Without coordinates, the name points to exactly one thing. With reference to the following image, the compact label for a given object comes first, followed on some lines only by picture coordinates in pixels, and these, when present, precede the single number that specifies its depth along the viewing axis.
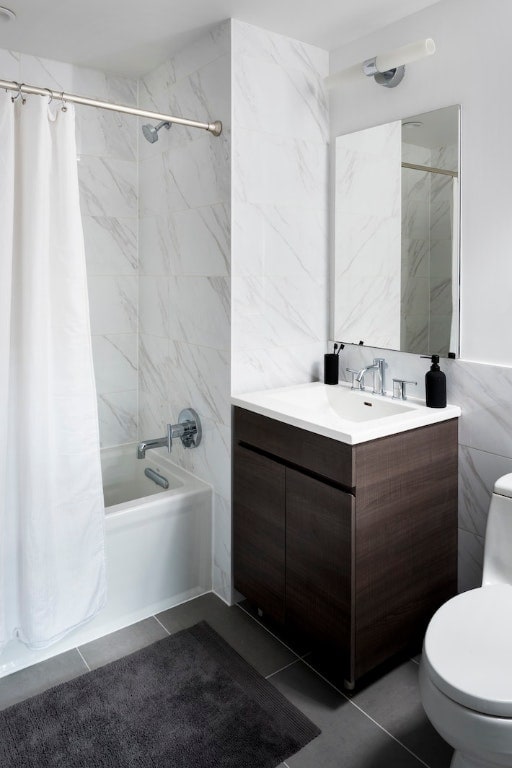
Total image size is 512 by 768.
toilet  1.22
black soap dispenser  2.08
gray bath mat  1.67
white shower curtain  1.80
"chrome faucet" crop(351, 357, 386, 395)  2.35
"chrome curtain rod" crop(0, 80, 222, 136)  1.74
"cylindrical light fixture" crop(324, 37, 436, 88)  1.91
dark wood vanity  1.84
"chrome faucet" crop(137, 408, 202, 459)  2.54
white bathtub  2.23
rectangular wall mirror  2.10
